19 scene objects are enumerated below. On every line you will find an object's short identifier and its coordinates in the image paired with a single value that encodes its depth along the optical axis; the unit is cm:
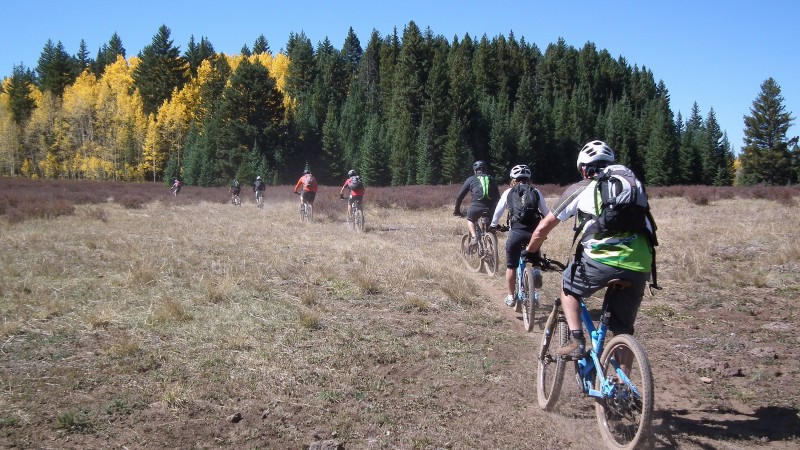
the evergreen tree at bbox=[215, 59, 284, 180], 6075
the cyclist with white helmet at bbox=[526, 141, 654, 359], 350
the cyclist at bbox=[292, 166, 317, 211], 1942
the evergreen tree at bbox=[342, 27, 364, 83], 11781
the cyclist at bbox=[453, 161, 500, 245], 959
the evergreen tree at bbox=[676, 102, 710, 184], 7219
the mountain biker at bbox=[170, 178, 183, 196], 4010
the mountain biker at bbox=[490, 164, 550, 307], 691
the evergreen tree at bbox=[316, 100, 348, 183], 6544
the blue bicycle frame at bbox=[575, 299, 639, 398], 352
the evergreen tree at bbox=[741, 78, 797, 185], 6600
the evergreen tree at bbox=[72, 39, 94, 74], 11175
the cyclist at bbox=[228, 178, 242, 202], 3247
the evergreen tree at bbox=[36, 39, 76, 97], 9044
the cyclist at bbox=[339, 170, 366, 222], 1648
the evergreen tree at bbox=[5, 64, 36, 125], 8224
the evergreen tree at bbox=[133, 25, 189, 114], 8556
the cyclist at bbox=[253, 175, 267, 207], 2988
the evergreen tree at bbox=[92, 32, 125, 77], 11369
